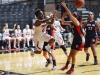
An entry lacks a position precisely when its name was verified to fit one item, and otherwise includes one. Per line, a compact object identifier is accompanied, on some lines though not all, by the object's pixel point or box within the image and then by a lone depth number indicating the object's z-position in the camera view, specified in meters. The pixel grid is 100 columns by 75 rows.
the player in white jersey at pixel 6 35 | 14.84
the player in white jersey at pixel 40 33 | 7.72
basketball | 7.37
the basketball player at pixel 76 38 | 7.27
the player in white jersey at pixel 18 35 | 15.17
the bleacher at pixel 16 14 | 18.42
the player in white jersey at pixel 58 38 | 10.41
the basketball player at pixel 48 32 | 8.94
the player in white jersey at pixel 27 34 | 15.57
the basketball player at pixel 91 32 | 9.39
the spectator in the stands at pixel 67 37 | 17.39
